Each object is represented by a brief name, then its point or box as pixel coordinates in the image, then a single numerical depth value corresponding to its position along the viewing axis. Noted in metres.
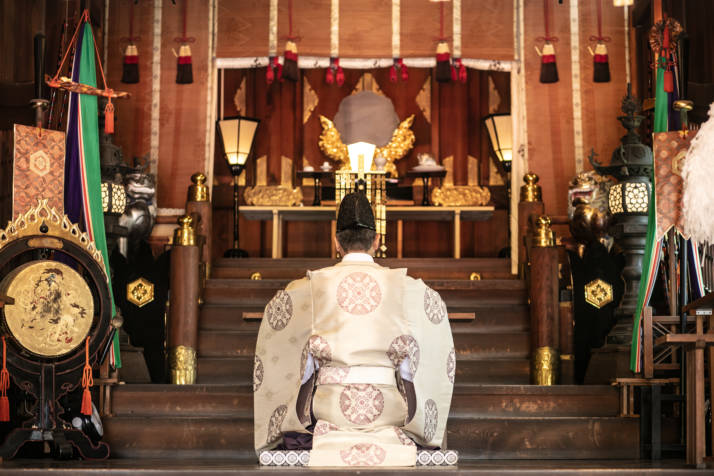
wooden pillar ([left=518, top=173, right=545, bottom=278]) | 8.02
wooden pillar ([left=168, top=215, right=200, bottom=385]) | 6.64
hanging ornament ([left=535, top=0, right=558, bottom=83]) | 8.72
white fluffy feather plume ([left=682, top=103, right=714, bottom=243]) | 5.21
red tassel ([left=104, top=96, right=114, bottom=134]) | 6.08
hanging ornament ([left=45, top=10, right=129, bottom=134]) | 6.04
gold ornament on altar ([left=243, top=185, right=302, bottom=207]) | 9.91
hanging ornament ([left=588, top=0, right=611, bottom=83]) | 8.63
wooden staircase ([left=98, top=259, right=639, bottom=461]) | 5.76
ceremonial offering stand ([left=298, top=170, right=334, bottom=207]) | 9.84
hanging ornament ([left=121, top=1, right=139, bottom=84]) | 8.80
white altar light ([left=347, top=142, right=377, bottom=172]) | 9.18
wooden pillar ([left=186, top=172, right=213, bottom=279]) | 7.76
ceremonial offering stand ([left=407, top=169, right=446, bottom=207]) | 9.91
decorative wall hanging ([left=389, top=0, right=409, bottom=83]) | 9.02
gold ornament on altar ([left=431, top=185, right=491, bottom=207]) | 10.05
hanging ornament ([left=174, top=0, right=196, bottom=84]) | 8.80
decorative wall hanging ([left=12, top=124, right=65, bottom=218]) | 5.70
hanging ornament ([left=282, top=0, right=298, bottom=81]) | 8.85
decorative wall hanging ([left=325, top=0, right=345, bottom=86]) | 9.04
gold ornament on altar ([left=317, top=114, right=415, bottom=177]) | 10.53
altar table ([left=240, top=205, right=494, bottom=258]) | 9.35
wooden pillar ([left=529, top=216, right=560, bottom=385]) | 6.63
